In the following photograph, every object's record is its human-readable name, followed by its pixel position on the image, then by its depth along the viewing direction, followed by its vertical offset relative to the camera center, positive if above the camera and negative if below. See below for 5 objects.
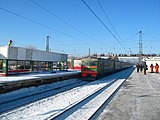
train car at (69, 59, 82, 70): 59.24 -0.20
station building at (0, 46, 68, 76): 24.50 +0.94
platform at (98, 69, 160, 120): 8.59 -1.88
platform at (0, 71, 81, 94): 14.78 -1.42
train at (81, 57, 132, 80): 27.27 -0.42
